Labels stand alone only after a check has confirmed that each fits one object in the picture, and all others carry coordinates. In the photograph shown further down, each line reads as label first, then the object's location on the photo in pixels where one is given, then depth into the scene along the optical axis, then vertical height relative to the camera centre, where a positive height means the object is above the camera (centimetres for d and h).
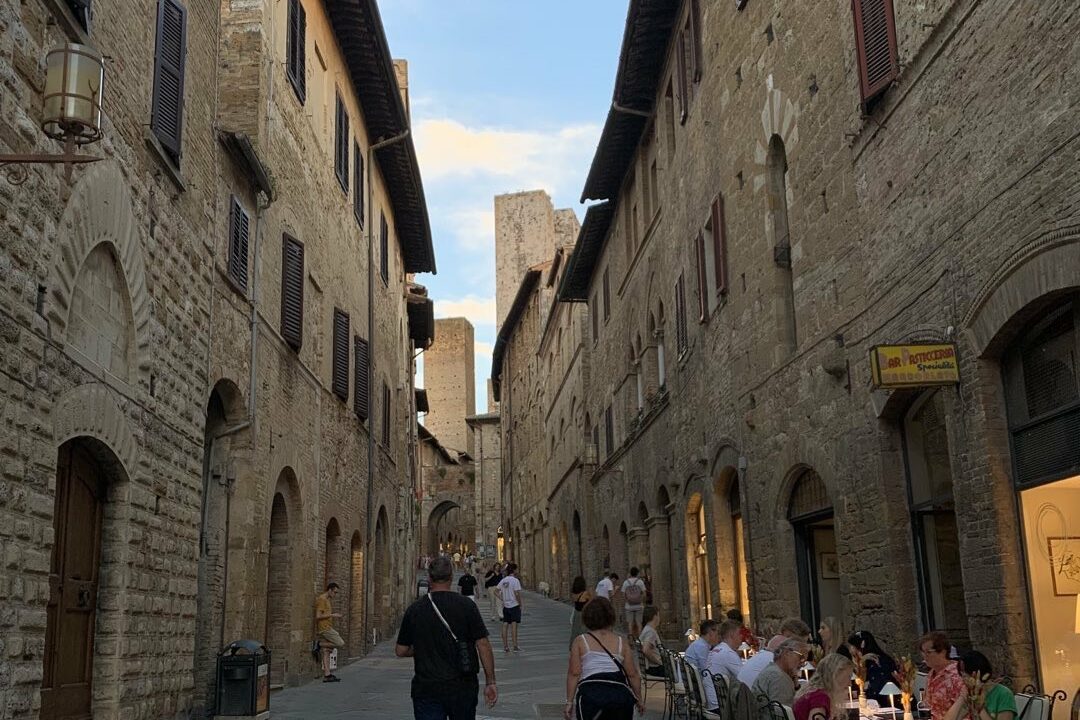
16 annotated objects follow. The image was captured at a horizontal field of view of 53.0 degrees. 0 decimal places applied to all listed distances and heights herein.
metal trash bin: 1044 -70
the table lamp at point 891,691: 677 -61
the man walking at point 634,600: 1496 -1
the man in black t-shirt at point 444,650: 592 -25
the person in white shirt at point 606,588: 1842 +20
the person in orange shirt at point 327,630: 1494 -31
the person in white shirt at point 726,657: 866 -48
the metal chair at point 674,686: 1002 -81
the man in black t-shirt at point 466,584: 2270 +41
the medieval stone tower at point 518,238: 6069 +2014
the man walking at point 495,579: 2456 +56
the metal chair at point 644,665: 1178 -75
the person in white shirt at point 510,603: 1916 -1
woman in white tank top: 584 -42
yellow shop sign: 823 +167
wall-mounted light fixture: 548 +258
